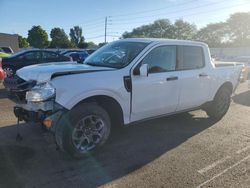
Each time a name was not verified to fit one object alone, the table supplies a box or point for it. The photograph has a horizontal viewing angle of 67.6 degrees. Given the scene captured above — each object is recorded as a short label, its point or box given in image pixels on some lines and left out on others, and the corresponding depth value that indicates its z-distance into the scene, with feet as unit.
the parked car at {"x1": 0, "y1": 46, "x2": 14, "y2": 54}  67.40
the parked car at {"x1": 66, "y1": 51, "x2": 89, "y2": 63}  46.28
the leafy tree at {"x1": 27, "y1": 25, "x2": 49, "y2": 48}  163.33
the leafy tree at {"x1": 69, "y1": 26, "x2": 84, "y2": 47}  238.16
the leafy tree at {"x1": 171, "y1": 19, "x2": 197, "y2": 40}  222.00
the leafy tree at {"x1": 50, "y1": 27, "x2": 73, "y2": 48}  199.37
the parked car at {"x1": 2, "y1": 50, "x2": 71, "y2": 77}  27.76
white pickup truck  8.88
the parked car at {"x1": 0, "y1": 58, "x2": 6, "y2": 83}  19.03
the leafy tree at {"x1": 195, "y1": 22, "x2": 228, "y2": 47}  204.61
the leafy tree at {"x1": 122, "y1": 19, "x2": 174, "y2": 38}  228.99
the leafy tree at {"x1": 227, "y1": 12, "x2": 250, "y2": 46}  189.95
